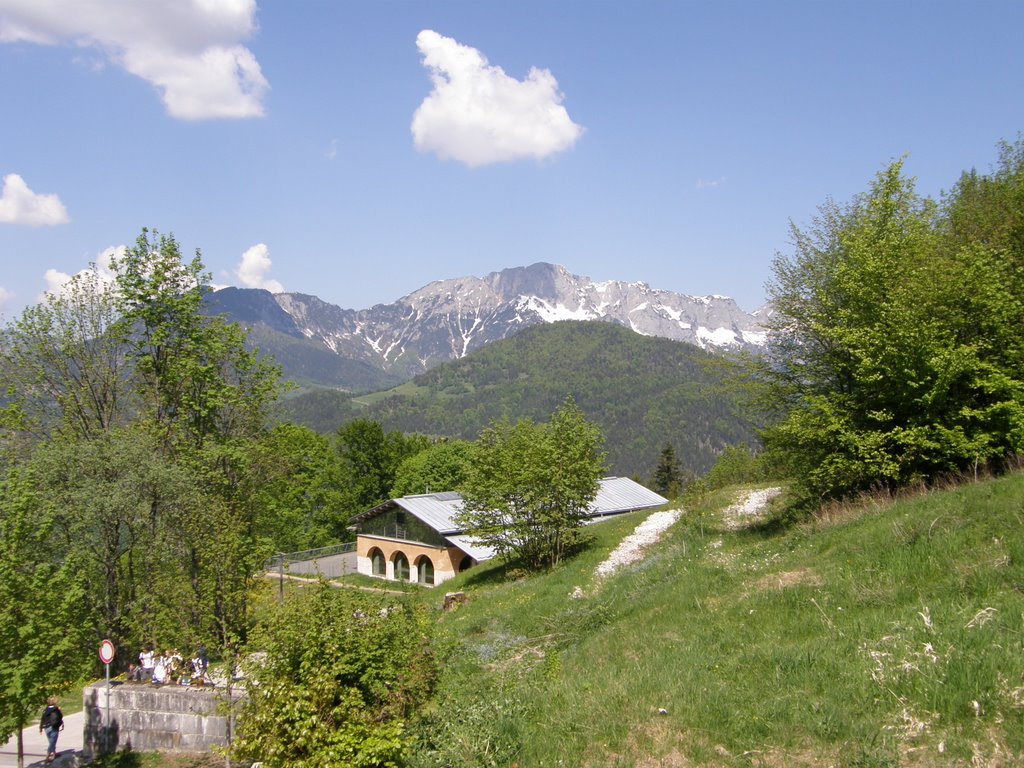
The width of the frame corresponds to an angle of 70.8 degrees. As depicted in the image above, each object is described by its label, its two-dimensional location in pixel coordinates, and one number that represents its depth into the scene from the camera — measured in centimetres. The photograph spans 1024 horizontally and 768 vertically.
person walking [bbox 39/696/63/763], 1773
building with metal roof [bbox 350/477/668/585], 4844
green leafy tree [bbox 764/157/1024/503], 1728
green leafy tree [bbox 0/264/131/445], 2567
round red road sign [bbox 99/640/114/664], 1598
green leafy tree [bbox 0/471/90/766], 1493
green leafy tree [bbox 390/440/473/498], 7662
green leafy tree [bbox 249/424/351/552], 2828
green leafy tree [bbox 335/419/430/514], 7750
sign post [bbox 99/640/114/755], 1598
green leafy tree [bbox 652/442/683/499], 9350
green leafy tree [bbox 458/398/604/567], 2981
